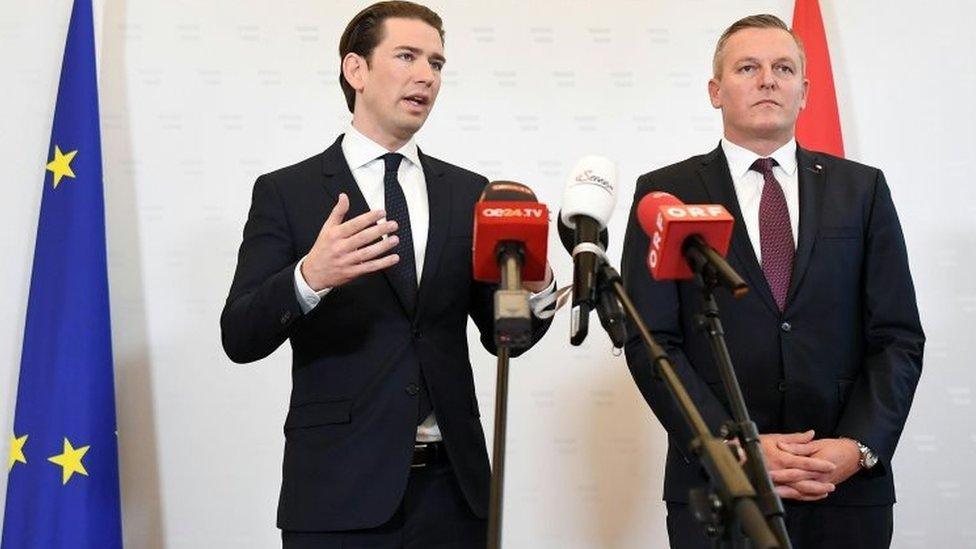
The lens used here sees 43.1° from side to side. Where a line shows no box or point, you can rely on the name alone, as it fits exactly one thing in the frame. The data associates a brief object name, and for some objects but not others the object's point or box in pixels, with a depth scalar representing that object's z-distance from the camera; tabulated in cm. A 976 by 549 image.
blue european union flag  347
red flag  373
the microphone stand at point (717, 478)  145
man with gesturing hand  233
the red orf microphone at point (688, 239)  179
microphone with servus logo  178
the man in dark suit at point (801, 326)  250
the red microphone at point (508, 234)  181
